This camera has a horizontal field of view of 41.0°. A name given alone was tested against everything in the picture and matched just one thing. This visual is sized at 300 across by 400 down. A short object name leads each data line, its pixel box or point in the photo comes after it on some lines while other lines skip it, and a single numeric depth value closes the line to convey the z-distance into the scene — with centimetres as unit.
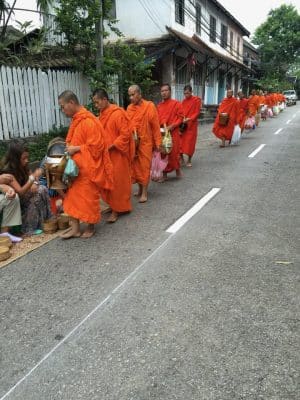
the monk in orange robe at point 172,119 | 758
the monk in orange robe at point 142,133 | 616
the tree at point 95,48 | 991
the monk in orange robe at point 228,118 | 1227
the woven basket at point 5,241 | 430
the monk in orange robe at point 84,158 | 450
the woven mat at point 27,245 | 417
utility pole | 957
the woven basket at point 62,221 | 500
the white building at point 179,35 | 1734
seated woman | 462
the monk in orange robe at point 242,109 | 1297
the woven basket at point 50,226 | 489
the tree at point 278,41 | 4691
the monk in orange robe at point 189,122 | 900
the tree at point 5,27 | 837
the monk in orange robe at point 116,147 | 517
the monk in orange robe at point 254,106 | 1809
